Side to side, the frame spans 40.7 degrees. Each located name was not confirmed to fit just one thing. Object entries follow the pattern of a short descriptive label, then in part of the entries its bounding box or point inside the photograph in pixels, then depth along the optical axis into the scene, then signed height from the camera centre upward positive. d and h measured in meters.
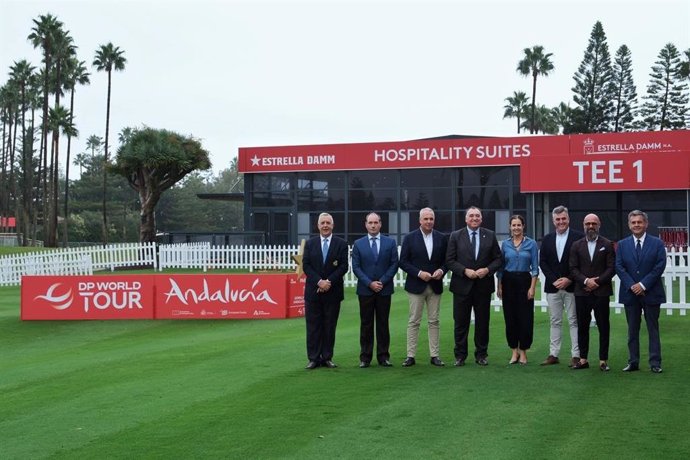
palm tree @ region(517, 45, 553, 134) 76.81 +16.72
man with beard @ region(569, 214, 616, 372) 10.56 -0.18
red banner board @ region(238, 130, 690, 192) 35.50 +4.61
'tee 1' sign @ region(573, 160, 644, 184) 25.69 +2.59
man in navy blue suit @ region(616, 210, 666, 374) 10.28 -0.19
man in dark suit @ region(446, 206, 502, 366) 10.97 -0.09
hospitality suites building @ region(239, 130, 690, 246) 33.88 +3.31
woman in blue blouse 10.98 -0.24
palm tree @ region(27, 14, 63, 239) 64.38 +16.08
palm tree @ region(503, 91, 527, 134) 81.75 +14.04
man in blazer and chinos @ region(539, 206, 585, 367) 10.89 -0.08
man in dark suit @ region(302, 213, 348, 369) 11.08 -0.26
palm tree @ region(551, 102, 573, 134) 80.76 +13.33
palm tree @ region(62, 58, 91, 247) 70.62 +14.64
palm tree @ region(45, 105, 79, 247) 66.00 +10.15
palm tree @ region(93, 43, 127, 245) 66.50 +14.73
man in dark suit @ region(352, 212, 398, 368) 11.09 -0.22
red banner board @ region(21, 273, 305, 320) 17.95 -0.61
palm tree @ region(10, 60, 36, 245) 76.12 +15.39
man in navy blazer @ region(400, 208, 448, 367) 11.04 -0.10
